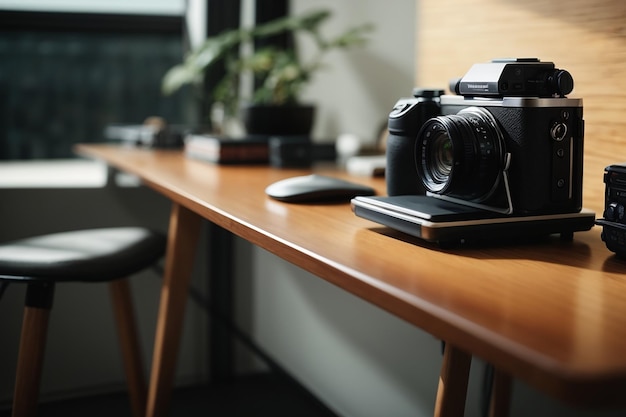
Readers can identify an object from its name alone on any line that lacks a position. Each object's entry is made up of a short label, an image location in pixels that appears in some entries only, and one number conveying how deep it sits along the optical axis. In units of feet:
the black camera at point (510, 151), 2.89
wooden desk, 1.71
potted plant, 6.80
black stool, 4.59
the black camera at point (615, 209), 2.70
